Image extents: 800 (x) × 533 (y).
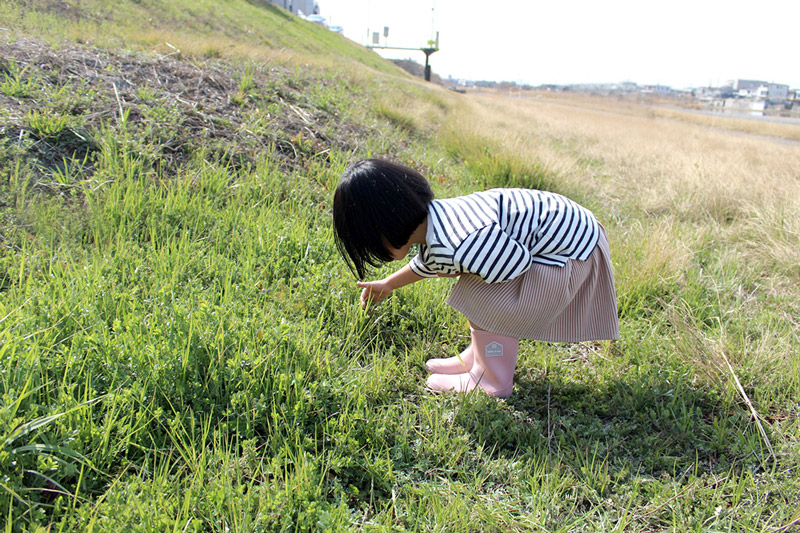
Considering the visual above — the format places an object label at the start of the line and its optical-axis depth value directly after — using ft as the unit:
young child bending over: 5.94
